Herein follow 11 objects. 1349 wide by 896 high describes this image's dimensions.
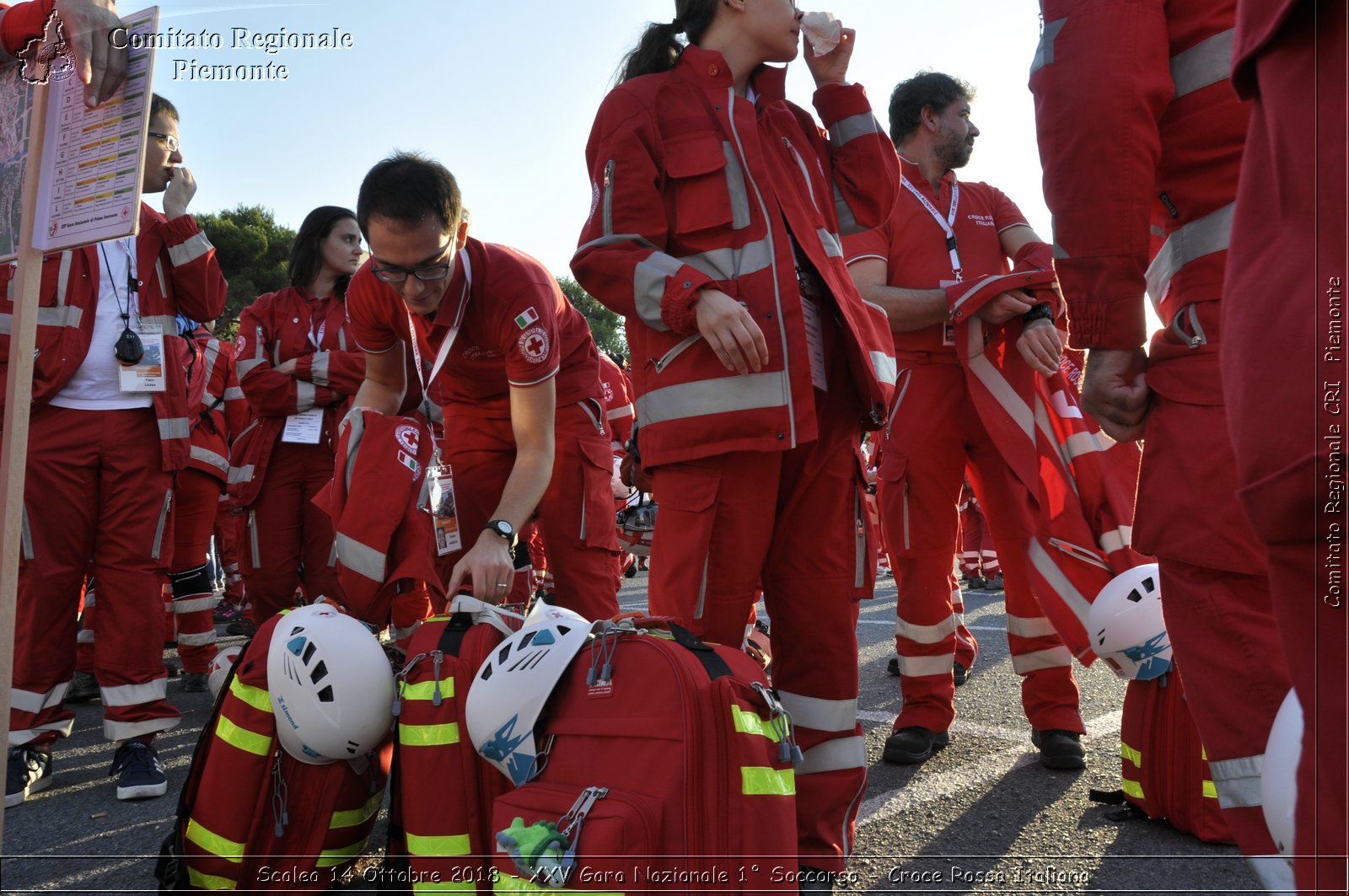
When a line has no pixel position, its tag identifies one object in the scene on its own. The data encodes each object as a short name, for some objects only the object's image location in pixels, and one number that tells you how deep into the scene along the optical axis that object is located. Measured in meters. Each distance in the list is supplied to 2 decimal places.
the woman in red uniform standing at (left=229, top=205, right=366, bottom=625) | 5.04
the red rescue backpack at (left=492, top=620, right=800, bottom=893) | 1.83
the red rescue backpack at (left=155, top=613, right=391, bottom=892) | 2.47
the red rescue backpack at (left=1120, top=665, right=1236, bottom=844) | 2.83
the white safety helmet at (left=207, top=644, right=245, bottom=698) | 2.84
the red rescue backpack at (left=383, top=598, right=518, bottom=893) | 2.28
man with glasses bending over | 3.11
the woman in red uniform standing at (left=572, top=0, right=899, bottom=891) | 2.50
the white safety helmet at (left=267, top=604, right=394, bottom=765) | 2.42
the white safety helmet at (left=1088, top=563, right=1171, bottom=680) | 2.97
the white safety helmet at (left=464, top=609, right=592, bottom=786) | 2.11
